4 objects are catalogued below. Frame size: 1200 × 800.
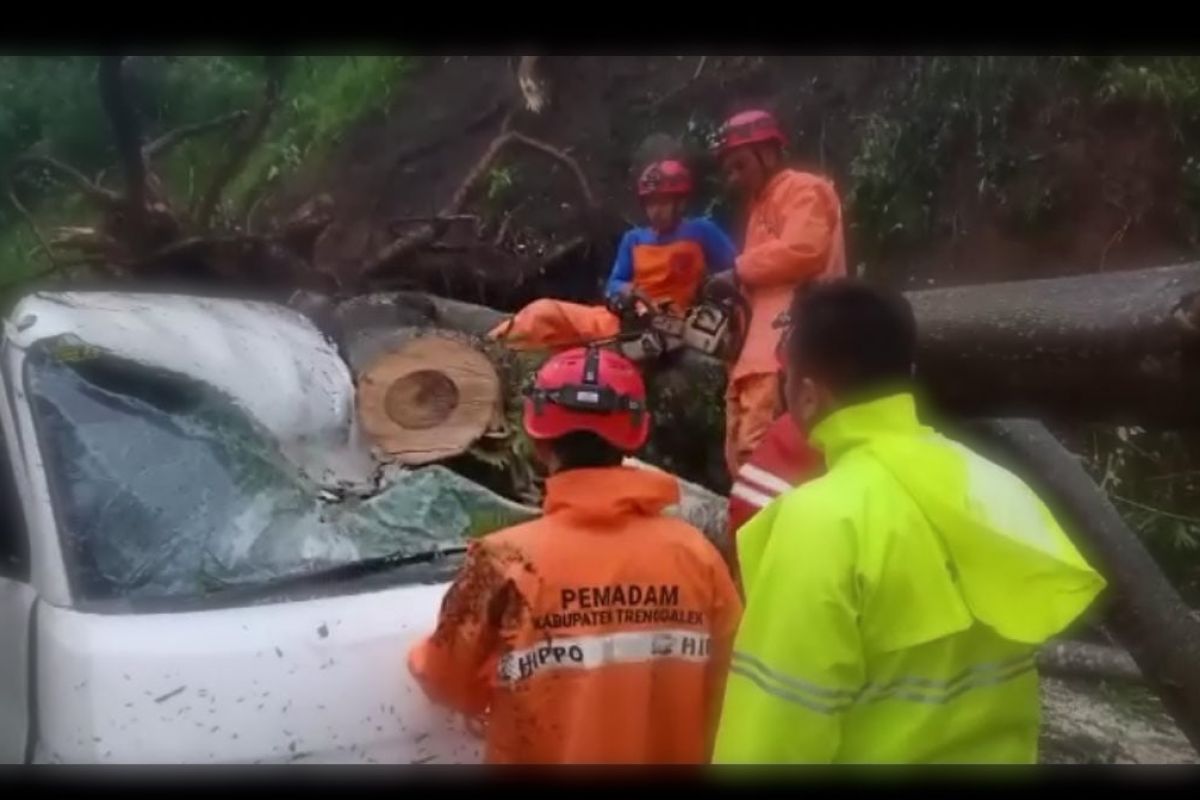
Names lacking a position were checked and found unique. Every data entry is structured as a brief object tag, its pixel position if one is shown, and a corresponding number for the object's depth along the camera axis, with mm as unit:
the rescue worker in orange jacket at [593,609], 2861
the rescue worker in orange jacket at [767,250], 6027
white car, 3029
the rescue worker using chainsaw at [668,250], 6754
